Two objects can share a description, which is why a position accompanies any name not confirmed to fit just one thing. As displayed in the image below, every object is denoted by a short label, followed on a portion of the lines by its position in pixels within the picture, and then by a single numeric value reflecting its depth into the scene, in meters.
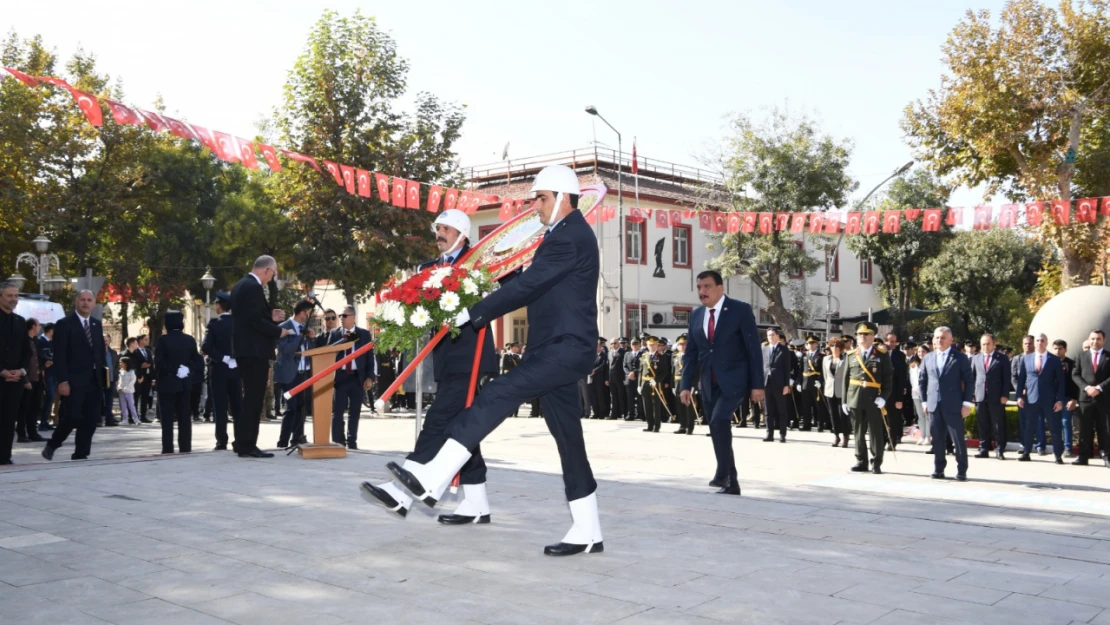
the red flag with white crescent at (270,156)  17.57
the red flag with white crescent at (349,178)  19.59
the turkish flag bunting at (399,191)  20.70
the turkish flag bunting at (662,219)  25.83
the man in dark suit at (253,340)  10.73
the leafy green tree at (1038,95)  21.77
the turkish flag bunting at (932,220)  21.92
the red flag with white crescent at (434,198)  22.01
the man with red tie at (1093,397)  13.50
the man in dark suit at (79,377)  10.91
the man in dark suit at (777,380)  17.22
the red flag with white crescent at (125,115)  15.07
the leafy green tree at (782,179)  37.19
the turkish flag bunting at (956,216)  21.23
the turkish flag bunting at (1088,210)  20.09
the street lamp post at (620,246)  32.84
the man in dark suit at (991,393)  14.73
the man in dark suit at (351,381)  12.59
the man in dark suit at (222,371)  11.76
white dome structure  16.66
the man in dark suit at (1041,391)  14.15
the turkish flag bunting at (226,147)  16.16
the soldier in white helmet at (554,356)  5.44
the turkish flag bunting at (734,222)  24.67
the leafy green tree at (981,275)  46.03
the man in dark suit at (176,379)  11.98
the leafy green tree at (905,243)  47.72
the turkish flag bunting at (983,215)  21.06
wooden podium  11.13
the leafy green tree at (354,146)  29.16
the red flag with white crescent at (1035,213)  20.91
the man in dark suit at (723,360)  9.11
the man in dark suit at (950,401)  11.55
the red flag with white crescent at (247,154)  16.47
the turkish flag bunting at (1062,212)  20.43
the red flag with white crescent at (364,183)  20.40
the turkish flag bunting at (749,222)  24.56
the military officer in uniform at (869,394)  11.76
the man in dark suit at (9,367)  10.55
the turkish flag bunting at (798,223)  24.97
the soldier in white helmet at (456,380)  6.85
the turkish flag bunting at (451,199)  23.30
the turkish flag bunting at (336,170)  18.87
